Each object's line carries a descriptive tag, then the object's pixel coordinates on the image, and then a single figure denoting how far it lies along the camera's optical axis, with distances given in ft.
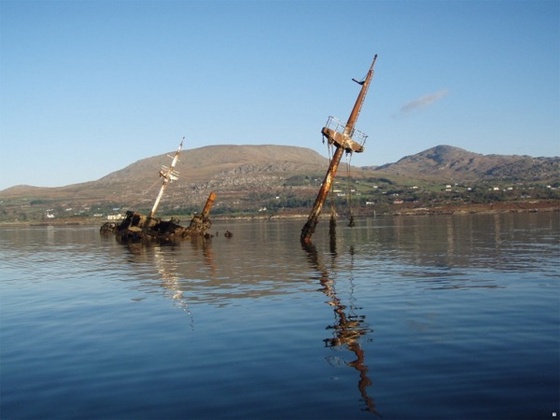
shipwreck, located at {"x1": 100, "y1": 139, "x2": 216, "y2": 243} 236.02
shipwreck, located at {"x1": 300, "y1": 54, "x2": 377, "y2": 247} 168.14
